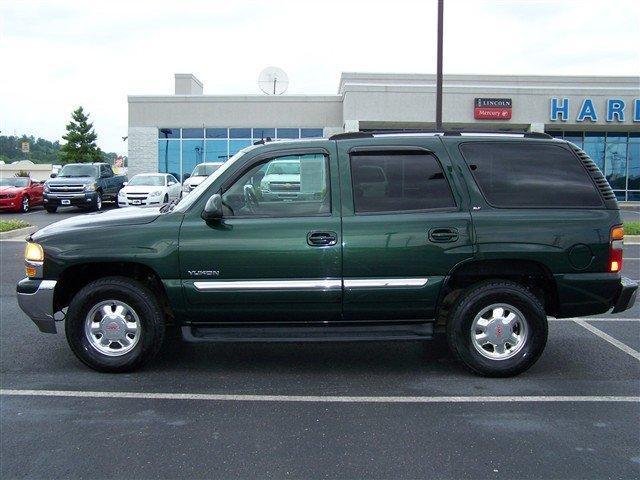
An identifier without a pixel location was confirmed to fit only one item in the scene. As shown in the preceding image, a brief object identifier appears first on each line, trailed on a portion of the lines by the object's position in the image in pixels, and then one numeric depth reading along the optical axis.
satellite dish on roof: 31.39
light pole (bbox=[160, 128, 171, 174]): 31.20
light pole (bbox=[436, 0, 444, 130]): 16.98
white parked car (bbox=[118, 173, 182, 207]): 22.75
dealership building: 27.27
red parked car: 23.52
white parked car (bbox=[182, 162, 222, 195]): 22.25
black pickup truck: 23.03
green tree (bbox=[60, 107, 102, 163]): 59.88
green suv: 5.03
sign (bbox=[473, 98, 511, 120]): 27.28
